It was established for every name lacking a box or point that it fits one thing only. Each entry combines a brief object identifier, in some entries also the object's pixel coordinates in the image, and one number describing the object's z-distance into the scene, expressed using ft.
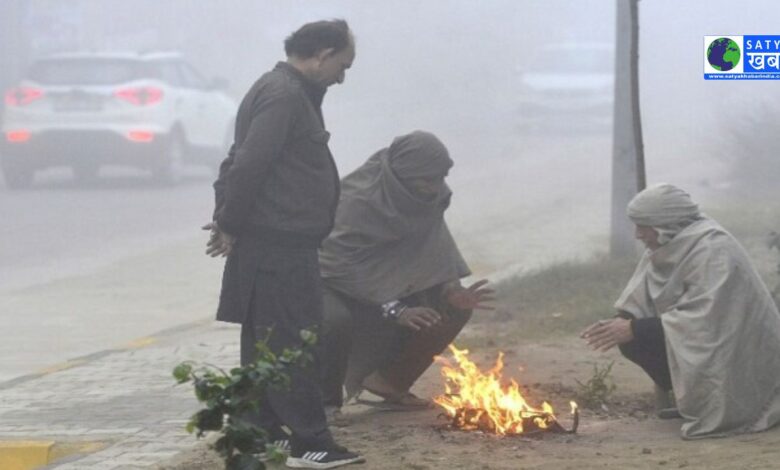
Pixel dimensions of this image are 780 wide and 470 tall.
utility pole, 76.54
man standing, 37.24
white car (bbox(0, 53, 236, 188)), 135.64
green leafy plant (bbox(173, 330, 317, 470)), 28.96
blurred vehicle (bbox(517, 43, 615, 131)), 207.21
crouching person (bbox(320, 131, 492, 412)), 44.24
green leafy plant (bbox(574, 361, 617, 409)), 46.03
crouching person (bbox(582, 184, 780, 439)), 40.32
